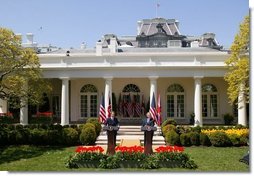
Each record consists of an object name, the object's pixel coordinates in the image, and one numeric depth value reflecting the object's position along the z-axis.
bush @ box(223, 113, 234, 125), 24.12
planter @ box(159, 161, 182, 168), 12.40
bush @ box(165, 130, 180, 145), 17.50
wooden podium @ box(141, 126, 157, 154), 13.81
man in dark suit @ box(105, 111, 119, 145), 14.28
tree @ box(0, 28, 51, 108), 18.06
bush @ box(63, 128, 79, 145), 17.88
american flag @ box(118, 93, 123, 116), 25.69
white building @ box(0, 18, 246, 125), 22.91
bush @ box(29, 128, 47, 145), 17.86
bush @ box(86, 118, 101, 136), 19.30
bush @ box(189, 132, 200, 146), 17.52
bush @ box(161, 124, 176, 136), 18.58
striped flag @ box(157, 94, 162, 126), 19.37
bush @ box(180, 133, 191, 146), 17.48
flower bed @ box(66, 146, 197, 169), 12.34
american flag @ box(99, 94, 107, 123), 17.41
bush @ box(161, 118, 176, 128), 20.77
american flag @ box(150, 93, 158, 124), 17.00
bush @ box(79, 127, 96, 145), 17.77
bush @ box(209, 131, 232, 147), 17.33
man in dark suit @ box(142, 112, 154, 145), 14.06
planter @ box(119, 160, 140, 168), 12.40
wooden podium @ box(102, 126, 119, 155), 13.95
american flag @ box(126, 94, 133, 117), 25.55
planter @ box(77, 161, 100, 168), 12.48
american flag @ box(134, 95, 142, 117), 25.50
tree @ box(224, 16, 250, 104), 17.89
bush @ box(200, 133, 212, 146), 17.53
